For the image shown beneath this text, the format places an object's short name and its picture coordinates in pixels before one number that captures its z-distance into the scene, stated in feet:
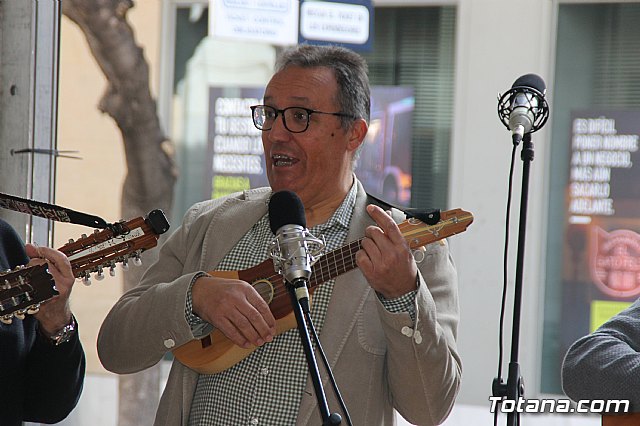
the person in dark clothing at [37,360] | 14.61
